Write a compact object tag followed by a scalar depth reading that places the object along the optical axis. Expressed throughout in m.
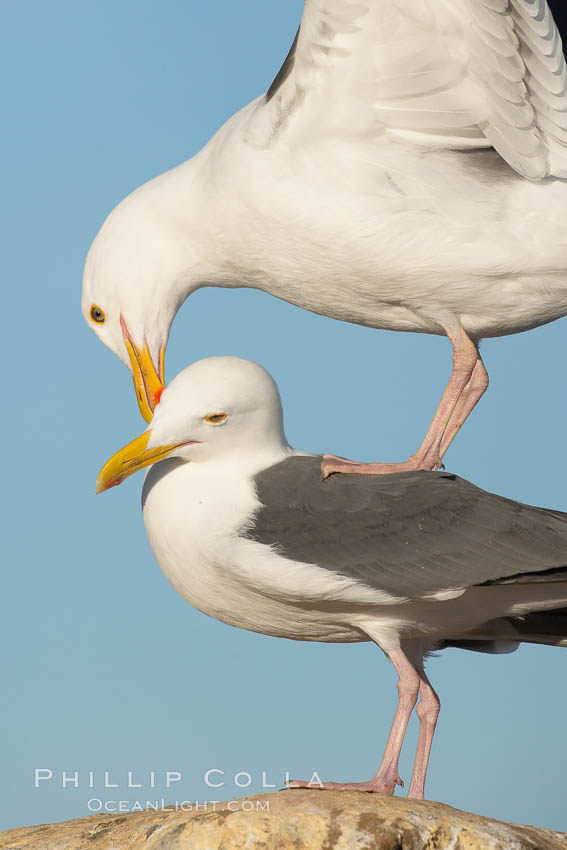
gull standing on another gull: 13.14
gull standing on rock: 11.65
